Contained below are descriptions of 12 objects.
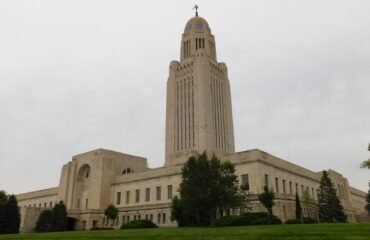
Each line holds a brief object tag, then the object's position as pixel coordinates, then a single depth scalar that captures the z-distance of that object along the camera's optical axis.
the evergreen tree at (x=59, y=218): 53.09
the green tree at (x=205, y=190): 33.91
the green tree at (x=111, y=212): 54.28
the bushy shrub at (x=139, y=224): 41.75
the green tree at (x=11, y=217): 47.88
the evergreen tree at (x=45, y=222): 53.41
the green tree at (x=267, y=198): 36.62
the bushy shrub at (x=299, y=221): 38.49
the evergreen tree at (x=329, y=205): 47.91
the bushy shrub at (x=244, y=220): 32.84
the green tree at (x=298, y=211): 42.62
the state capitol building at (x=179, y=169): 49.56
